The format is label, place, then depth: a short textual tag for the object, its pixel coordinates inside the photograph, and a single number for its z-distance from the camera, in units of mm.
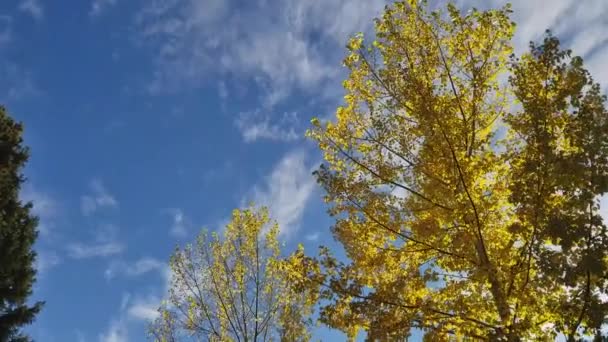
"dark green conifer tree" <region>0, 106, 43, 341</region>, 11844
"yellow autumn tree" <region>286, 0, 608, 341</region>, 5238
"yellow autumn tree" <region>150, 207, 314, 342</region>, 11188
